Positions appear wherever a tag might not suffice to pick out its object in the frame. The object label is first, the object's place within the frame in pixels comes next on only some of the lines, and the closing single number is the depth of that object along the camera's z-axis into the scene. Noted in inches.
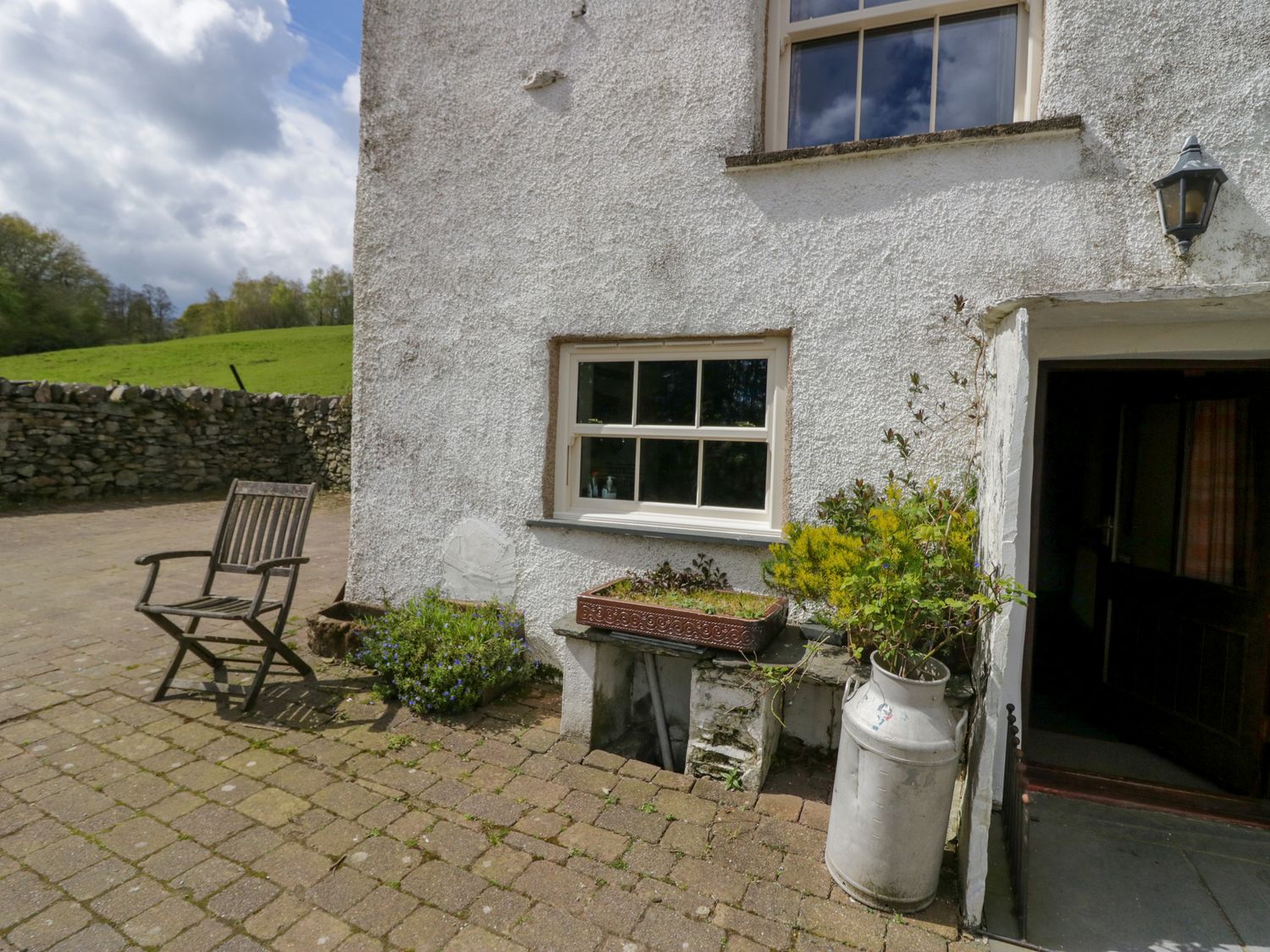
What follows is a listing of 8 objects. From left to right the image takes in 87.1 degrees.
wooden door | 131.9
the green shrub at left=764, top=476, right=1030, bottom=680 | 101.8
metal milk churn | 95.0
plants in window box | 127.4
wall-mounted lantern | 116.5
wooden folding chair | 151.5
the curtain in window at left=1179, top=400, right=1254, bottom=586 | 136.1
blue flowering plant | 153.2
